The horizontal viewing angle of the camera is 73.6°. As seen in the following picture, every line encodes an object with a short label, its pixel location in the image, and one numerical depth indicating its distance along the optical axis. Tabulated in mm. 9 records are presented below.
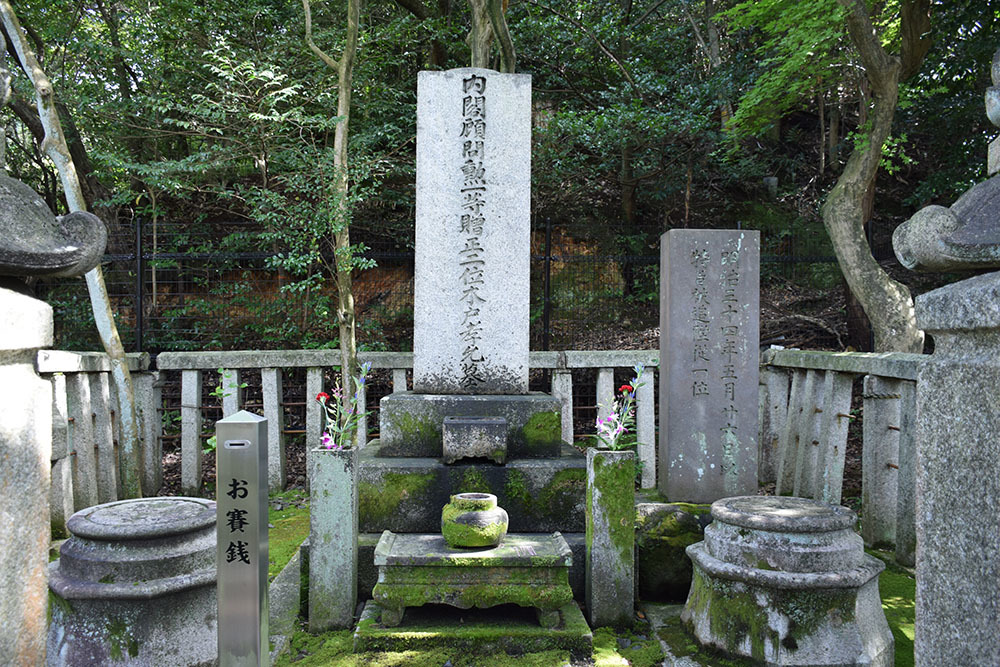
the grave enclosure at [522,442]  3357
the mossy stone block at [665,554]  3990
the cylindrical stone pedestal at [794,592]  3074
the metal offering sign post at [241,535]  2158
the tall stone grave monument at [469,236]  4566
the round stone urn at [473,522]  3416
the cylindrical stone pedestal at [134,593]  2885
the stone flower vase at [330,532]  3508
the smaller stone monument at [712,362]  4805
